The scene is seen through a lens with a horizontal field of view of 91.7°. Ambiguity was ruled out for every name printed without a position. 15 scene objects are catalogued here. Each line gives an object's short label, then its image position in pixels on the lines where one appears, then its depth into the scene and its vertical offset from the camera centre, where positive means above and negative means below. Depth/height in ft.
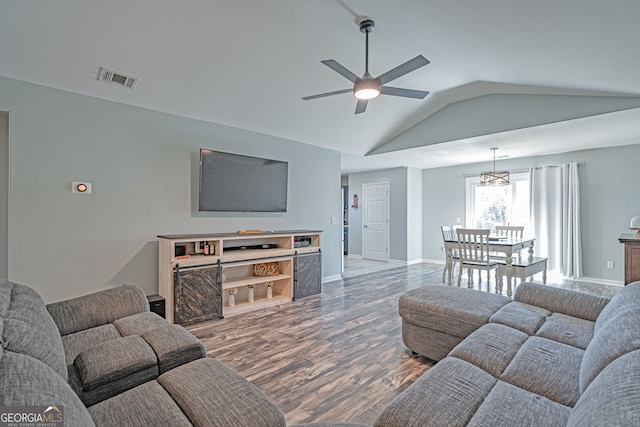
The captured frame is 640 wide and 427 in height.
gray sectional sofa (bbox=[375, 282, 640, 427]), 3.34 -2.44
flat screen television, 12.67 +1.44
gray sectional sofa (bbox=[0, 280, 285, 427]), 2.81 -2.39
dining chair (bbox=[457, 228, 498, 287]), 14.60 -1.67
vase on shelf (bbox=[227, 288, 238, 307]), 12.67 -3.34
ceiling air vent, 9.72 +4.43
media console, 11.00 -2.34
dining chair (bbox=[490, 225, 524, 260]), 17.89 -1.03
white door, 25.75 -0.49
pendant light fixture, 17.34 +2.09
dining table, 14.03 -1.56
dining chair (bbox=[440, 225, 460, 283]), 16.58 -1.28
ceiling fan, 7.88 +3.65
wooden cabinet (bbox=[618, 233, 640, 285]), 8.68 -1.23
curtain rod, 18.24 +3.04
